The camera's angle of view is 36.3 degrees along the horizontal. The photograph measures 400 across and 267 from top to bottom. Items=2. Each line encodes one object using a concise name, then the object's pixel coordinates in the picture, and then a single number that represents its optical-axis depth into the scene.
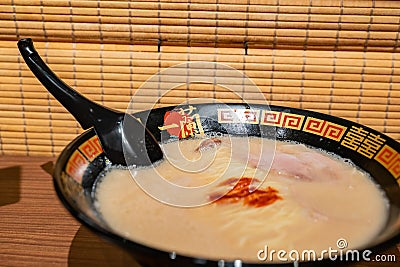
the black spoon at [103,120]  0.43
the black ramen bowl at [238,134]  0.32
